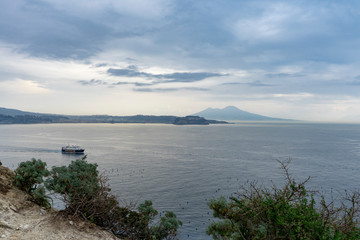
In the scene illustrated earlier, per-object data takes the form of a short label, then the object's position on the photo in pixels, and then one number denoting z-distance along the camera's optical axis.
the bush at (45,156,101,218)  13.70
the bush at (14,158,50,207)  15.26
